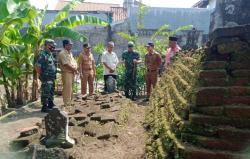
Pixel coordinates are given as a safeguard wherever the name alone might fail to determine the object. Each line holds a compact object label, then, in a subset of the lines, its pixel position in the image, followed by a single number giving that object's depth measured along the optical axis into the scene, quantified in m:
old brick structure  1.54
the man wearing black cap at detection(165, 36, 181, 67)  4.87
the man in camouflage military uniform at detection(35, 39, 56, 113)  4.37
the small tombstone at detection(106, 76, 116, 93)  5.21
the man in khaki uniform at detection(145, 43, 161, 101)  5.28
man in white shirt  5.26
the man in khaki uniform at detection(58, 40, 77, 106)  4.50
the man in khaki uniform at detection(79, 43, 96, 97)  5.18
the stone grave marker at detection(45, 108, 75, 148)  2.71
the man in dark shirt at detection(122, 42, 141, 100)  5.48
